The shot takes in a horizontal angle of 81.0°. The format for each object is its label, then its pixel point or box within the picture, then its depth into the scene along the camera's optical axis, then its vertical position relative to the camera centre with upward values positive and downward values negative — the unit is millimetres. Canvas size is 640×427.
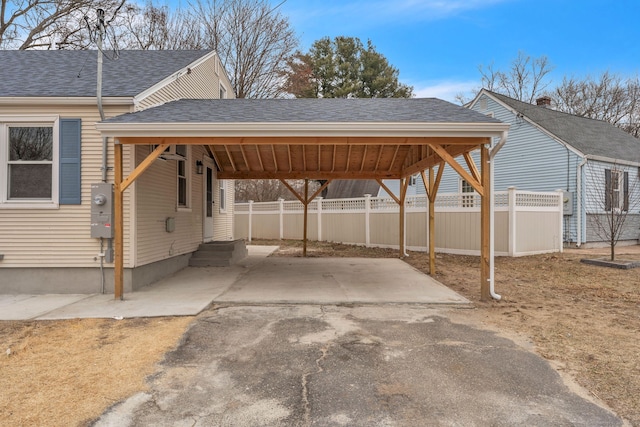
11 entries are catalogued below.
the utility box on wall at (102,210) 5707 -5
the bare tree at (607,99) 22281 +6891
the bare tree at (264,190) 30766 +1748
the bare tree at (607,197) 12266 +513
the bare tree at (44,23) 15516 +7960
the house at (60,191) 5914 +303
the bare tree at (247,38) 20625 +9692
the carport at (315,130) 5316 +1153
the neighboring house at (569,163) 12188 +1708
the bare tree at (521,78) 24078 +8916
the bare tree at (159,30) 19480 +9680
